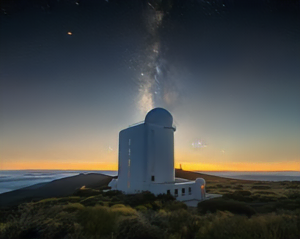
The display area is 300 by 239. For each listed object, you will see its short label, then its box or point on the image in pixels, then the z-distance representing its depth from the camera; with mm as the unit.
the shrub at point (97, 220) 6430
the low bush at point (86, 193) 21405
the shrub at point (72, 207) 9102
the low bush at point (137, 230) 5848
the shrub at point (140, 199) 15375
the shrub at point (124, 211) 8612
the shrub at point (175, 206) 12306
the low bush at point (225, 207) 12040
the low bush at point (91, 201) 13722
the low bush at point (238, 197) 18978
